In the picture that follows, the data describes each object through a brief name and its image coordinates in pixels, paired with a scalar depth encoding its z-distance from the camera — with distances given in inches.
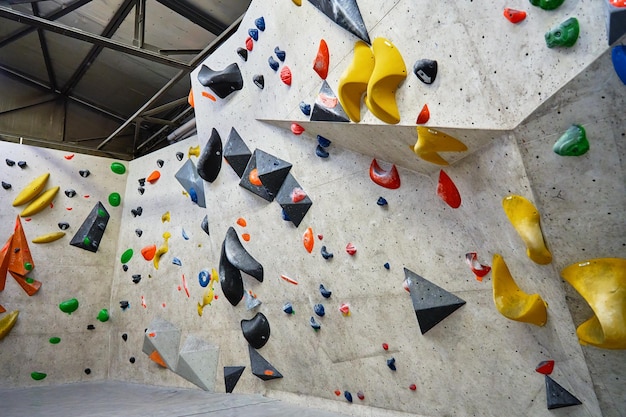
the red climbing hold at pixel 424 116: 75.4
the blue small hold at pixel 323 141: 111.6
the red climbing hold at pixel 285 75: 113.1
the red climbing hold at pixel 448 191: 85.4
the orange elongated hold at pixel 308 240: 124.0
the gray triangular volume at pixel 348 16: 84.8
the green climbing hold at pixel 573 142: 60.0
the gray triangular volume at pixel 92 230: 220.8
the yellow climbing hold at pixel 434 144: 75.0
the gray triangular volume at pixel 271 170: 127.2
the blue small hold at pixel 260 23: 119.1
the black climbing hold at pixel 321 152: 113.9
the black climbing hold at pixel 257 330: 151.7
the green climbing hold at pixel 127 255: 223.1
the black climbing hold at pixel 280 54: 113.4
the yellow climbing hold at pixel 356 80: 85.7
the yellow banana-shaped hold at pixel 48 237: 210.1
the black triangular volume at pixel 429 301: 94.9
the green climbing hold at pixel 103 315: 221.8
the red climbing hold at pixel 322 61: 97.6
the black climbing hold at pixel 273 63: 118.0
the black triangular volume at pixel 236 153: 139.8
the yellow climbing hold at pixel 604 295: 62.4
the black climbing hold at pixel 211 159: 150.7
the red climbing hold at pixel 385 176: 98.8
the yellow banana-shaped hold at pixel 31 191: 208.4
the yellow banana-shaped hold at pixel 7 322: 199.0
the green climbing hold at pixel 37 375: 203.3
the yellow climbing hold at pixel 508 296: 78.7
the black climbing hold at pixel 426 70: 72.5
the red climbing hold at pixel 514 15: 59.6
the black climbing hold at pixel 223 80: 135.9
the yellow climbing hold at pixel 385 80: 78.4
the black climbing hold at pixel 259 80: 125.7
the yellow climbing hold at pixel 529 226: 69.4
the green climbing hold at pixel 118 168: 232.4
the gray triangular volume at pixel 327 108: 96.3
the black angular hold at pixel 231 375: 166.2
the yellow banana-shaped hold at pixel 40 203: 209.9
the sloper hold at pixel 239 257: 146.6
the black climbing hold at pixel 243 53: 129.7
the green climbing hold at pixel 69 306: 212.1
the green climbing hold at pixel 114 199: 230.7
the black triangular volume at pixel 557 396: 80.5
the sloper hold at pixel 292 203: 123.3
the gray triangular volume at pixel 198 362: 176.2
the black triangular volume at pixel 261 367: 152.7
